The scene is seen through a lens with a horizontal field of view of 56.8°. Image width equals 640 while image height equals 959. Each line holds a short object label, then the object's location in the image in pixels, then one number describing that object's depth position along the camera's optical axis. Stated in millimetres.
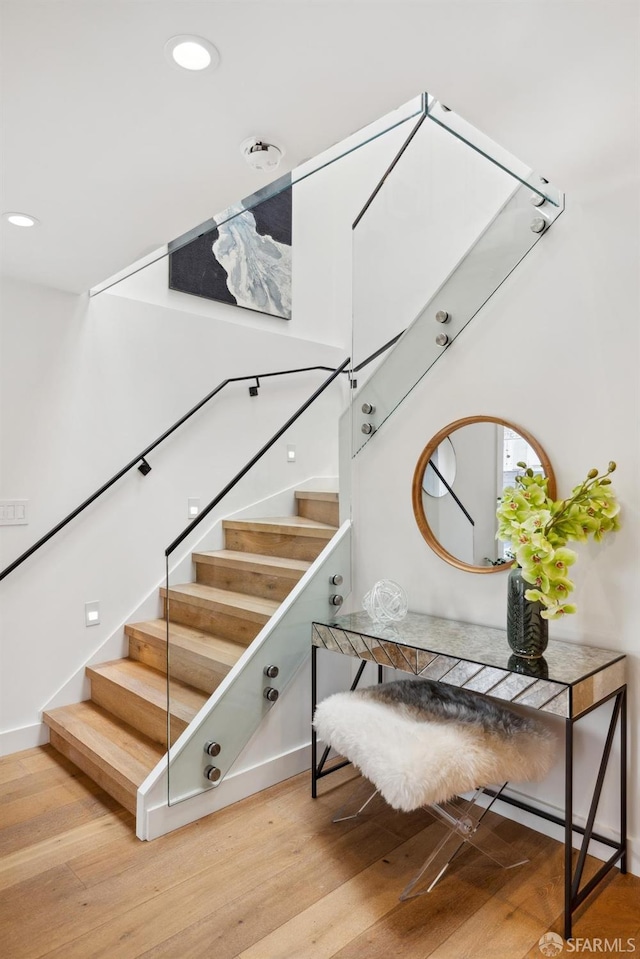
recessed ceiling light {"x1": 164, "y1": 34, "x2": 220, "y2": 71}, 1452
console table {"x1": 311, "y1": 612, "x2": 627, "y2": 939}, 1791
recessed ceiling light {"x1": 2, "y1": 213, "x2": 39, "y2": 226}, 2356
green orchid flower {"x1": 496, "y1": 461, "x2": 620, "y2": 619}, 1916
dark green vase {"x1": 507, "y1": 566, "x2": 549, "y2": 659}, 1999
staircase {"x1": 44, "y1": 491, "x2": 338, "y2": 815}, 2406
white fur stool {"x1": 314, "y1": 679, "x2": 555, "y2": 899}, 1860
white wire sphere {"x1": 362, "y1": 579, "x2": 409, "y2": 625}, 2537
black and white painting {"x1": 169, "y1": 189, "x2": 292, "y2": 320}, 3877
